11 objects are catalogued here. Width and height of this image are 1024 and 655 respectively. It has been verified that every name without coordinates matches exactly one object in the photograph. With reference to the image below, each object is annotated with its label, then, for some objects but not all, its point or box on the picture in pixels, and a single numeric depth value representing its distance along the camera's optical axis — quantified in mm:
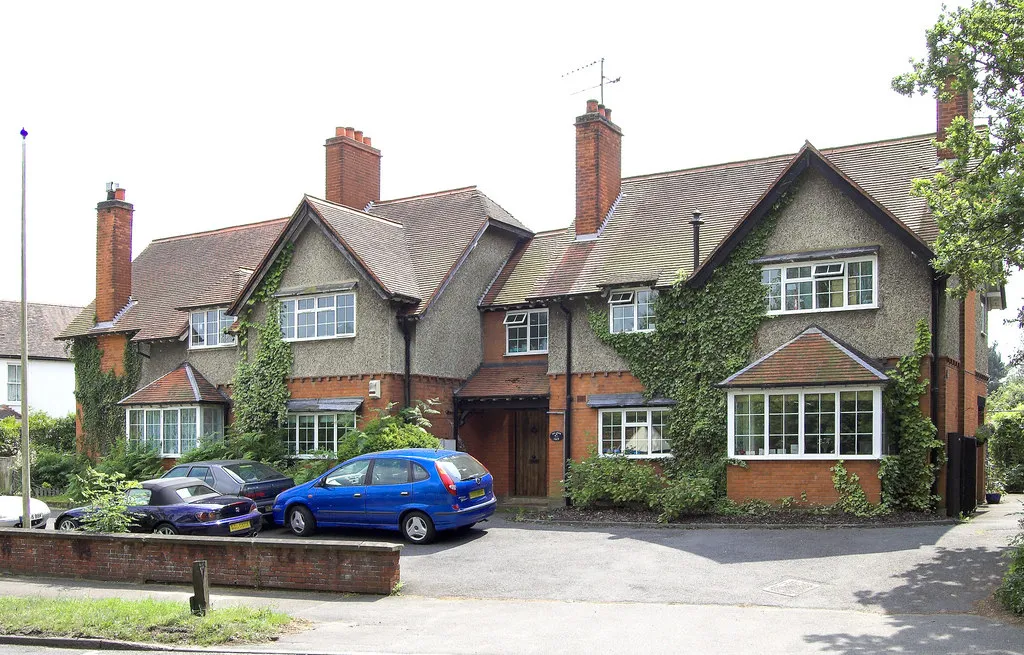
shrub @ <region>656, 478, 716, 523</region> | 18922
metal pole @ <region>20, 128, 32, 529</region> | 17438
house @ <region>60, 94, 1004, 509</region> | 18859
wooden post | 11422
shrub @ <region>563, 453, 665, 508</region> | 20312
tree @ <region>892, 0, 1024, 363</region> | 14297
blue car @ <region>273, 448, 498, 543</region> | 16812
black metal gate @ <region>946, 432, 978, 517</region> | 18156
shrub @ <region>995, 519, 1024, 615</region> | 10751
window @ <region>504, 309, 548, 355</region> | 25375
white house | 42531
